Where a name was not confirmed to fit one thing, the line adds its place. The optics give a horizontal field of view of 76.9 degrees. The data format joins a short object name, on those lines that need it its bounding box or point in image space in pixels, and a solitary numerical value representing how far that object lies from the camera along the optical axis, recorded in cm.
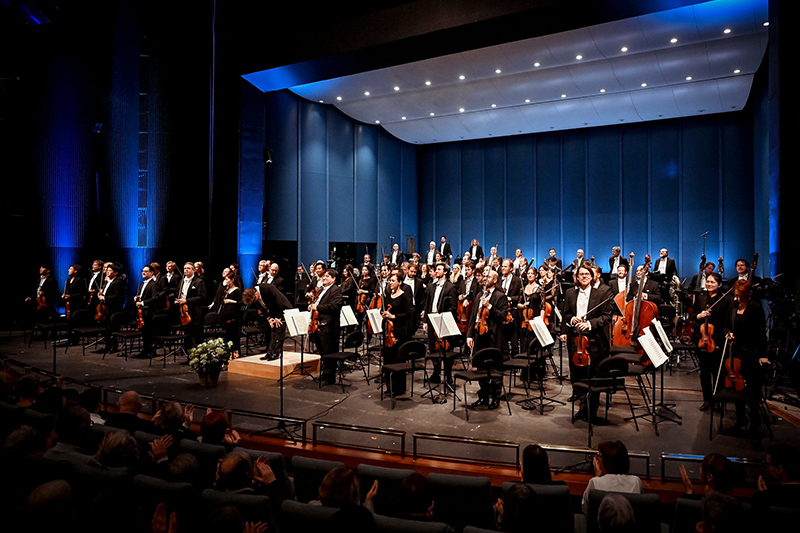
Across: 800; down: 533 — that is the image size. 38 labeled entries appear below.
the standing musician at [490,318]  673
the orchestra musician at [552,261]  1300
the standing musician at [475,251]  1630
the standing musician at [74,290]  1002
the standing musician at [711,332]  593
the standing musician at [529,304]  789
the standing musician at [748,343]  532
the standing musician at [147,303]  909
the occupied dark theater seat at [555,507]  268
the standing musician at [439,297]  761
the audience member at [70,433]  337
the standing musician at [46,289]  1062
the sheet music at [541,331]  582
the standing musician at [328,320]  732
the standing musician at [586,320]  573
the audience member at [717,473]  267
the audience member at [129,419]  380
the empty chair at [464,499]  291
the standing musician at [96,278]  1025
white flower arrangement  711
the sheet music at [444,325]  624
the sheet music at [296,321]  646
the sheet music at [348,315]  744
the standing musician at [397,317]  693
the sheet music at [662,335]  557
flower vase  719
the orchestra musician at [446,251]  1704
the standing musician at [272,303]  837
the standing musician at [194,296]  888
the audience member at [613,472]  291
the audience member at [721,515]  221
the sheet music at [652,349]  494
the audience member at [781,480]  257
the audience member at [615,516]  228
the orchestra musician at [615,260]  1198
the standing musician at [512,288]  801
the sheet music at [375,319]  668
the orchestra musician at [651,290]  806
